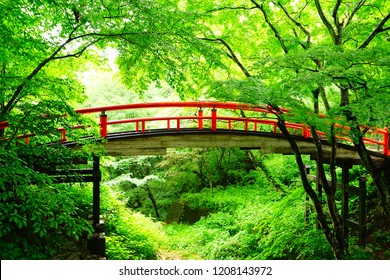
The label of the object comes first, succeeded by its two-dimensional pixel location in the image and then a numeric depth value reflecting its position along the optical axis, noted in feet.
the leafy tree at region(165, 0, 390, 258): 18.04
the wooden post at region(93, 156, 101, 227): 24.39
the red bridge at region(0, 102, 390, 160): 26.30
